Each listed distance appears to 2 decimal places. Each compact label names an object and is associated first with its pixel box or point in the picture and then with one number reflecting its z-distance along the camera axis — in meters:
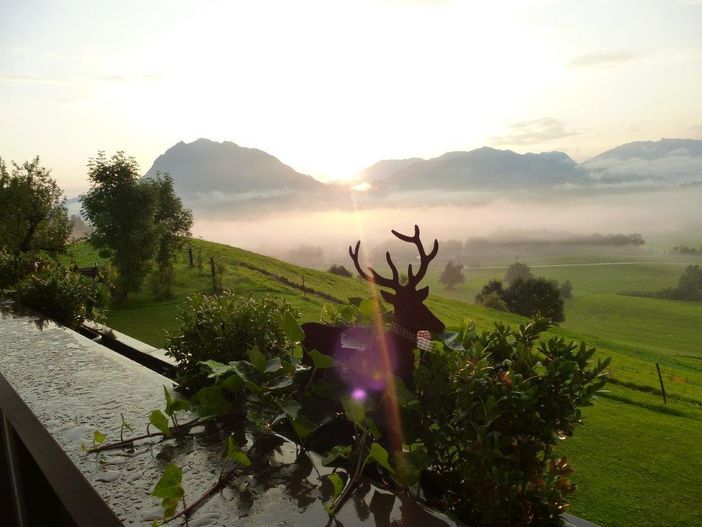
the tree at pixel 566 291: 123.81
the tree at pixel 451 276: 148.12
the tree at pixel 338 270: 68.19
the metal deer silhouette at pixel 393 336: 2.49
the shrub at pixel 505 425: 2.06
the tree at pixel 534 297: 68.81
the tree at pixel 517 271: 150.75
